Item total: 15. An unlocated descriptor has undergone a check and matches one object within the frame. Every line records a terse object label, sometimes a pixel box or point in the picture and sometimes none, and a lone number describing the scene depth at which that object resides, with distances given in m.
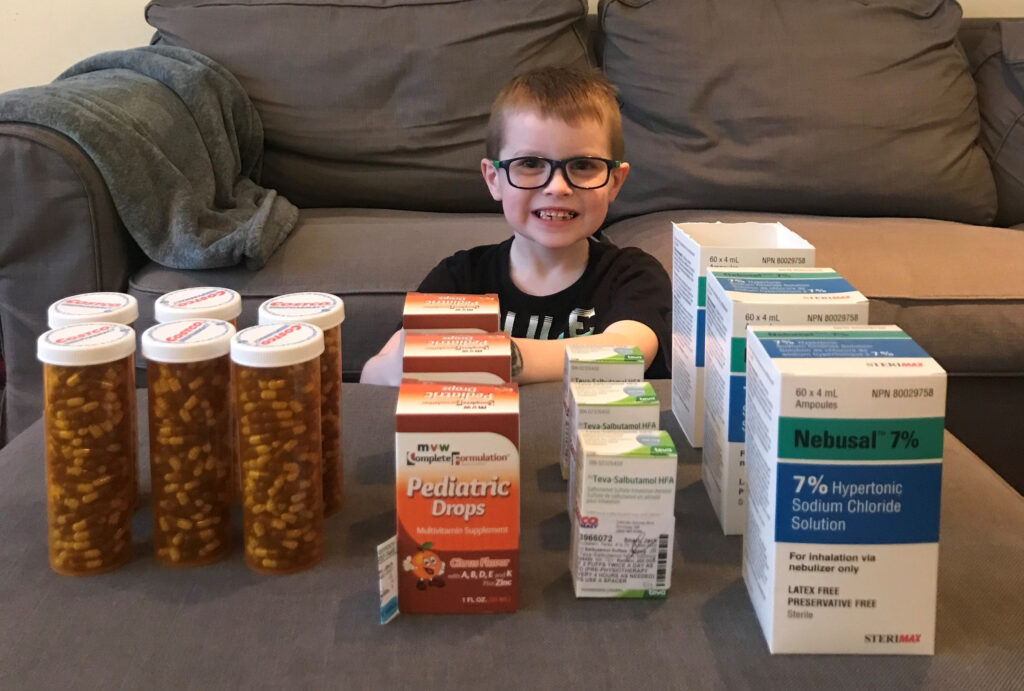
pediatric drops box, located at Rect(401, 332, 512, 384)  0.82
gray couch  2.21
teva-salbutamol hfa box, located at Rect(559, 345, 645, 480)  0.91
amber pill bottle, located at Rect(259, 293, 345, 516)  0.84
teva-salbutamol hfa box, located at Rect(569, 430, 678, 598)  0.72
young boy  1.38
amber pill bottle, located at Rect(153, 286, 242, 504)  0.83
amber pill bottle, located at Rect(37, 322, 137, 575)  0.72
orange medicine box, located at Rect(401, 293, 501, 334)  0.93
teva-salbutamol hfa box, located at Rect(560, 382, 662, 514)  0.82
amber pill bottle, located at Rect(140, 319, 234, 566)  0.73
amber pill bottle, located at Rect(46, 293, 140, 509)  0.81
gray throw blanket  1.70
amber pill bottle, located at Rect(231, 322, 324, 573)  0.72
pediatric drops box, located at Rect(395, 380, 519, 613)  0.70
